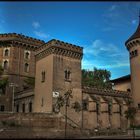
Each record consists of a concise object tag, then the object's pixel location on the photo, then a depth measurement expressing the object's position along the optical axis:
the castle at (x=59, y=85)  29.21
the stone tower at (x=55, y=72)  28.61
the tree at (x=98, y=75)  54.57
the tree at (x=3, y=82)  31.23
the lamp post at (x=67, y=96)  27.21
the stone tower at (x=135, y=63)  35.58
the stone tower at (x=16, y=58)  38.79
